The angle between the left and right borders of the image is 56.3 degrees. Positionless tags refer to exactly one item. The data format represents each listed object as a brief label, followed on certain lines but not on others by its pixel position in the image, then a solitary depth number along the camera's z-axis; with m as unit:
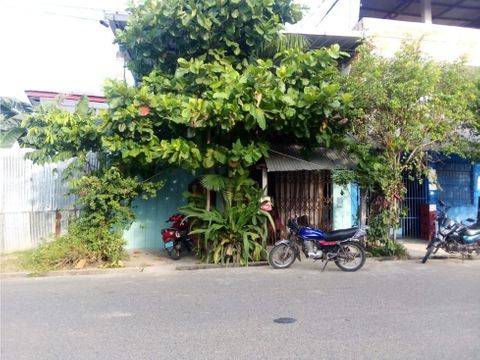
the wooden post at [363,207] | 11.51
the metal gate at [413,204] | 14.31
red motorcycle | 11.02
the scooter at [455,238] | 10.51
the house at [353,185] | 11.75
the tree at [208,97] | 9.21
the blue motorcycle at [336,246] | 9.42
